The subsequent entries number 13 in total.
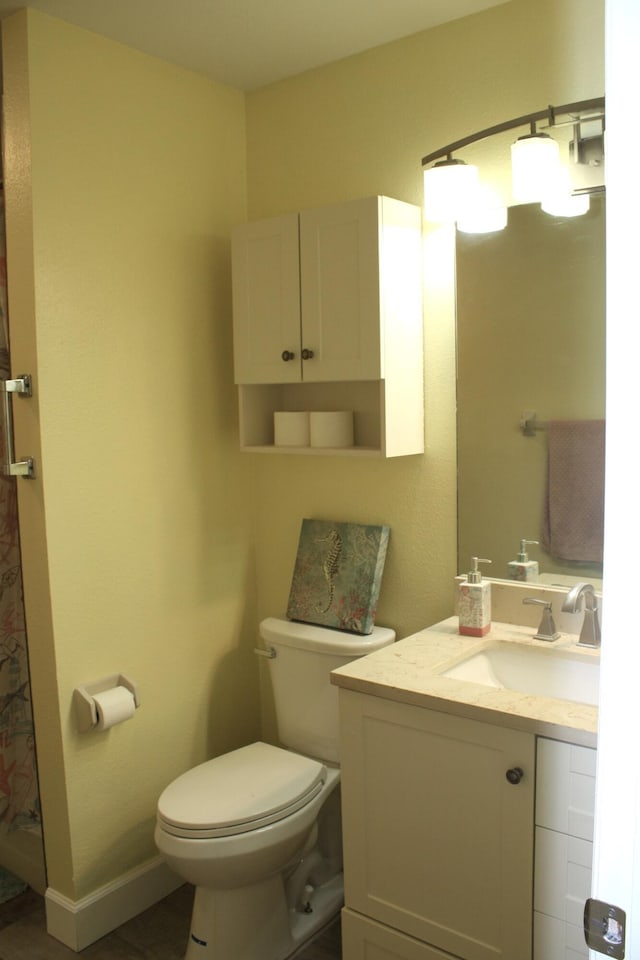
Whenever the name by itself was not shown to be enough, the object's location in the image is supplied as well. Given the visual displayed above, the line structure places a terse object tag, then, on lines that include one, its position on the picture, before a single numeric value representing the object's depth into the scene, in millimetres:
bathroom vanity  1497
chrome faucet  1840
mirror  1919
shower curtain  2213
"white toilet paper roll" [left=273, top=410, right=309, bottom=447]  2359
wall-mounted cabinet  2084
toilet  1894
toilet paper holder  2129
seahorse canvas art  2326
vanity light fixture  1830
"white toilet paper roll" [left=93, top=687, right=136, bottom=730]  2131
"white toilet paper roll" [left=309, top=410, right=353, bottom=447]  2293
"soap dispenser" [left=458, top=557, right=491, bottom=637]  2004
